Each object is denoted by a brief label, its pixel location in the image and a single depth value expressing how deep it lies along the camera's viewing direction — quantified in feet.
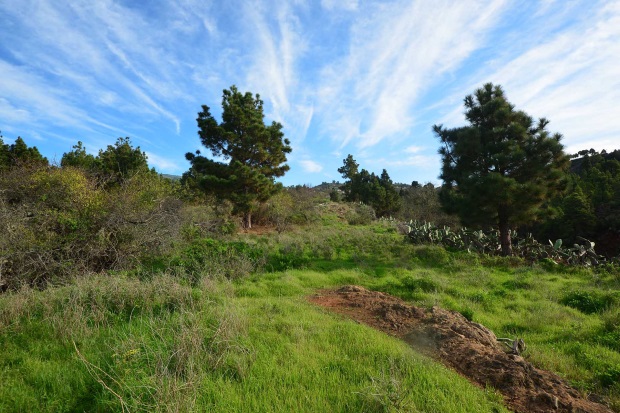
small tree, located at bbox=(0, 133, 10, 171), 64.68
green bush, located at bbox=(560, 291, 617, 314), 20.92
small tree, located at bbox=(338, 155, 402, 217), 125.08
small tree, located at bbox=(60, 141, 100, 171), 71.72
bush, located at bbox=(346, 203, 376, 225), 90.79
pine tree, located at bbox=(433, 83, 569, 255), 37.81
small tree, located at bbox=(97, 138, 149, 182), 77.71
